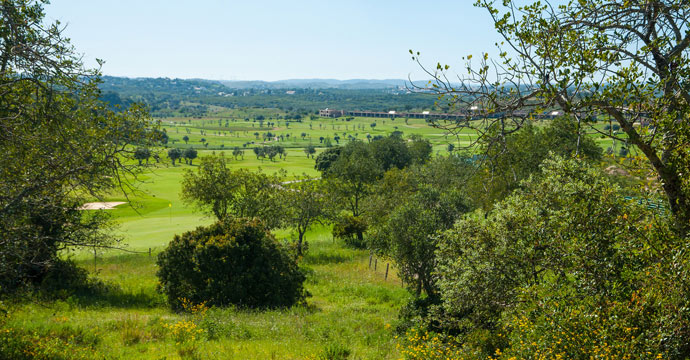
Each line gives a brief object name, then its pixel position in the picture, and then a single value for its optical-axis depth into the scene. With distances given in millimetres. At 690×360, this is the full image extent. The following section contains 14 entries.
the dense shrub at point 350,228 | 46812
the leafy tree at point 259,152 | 148250
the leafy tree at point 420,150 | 84906
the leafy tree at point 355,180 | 55375
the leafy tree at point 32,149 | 8023
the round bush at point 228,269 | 20891
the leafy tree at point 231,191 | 37969
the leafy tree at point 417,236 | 21375
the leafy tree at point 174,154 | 127631
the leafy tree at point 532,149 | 35781
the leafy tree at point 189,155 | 133750
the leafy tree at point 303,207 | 42750
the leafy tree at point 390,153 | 83625
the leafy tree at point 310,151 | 160700
